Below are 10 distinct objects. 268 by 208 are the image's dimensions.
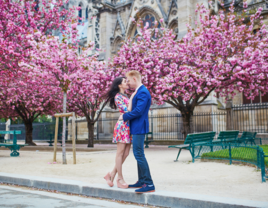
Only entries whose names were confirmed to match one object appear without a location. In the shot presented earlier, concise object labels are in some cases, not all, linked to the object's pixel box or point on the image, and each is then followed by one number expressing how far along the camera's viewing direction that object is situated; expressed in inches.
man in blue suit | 178.7
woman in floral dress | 190.5
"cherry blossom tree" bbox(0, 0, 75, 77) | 448.8
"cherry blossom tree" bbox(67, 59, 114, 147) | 619.2
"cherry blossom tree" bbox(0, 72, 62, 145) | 663.5
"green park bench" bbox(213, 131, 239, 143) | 432.5
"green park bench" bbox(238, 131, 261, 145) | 469.2
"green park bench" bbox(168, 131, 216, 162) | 350.9
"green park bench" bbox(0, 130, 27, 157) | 462.0
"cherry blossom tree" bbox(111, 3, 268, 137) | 529.3
